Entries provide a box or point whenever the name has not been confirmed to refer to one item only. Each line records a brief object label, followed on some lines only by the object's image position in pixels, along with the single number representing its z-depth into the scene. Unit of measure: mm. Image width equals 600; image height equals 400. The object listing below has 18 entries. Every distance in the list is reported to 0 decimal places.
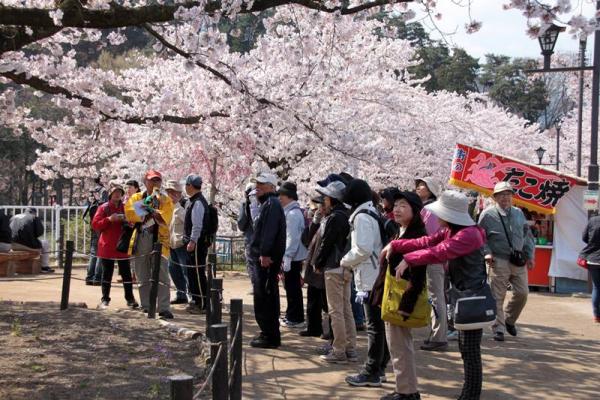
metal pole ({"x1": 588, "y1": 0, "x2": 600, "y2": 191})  13523
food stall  14060
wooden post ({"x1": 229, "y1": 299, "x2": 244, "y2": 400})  4488
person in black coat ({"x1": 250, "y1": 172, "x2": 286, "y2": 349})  7246
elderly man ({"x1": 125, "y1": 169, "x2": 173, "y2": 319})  9047
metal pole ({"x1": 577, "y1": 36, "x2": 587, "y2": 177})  16469
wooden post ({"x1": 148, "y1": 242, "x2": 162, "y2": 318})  8539
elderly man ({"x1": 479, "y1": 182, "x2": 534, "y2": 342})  8039
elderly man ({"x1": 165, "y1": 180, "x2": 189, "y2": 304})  9625
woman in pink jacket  5102
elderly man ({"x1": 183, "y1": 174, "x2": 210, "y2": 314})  9312
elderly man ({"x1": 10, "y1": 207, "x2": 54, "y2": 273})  13789
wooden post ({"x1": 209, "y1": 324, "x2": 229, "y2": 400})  3623
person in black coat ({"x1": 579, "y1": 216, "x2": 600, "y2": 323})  9703
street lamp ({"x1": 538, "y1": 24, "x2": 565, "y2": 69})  13117
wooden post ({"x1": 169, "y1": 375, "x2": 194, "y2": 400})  2611
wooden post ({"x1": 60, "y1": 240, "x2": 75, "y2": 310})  8430
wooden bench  13320
